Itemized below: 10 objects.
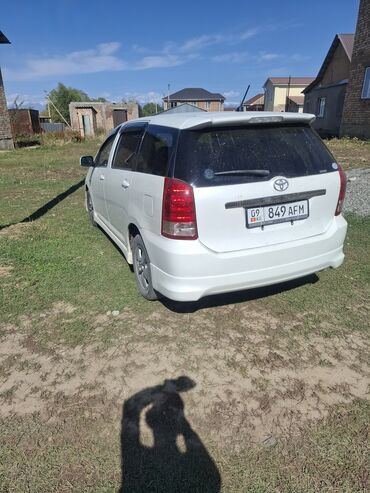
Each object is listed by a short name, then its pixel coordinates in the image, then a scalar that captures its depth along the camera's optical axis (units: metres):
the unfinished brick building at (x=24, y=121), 25.03
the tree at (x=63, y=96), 63.97
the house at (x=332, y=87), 23.77
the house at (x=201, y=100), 65.93
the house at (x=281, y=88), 54.56
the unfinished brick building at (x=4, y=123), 19.00
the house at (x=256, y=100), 78.43
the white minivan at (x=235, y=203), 2.63
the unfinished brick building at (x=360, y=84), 17.88
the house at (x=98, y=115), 35.09
